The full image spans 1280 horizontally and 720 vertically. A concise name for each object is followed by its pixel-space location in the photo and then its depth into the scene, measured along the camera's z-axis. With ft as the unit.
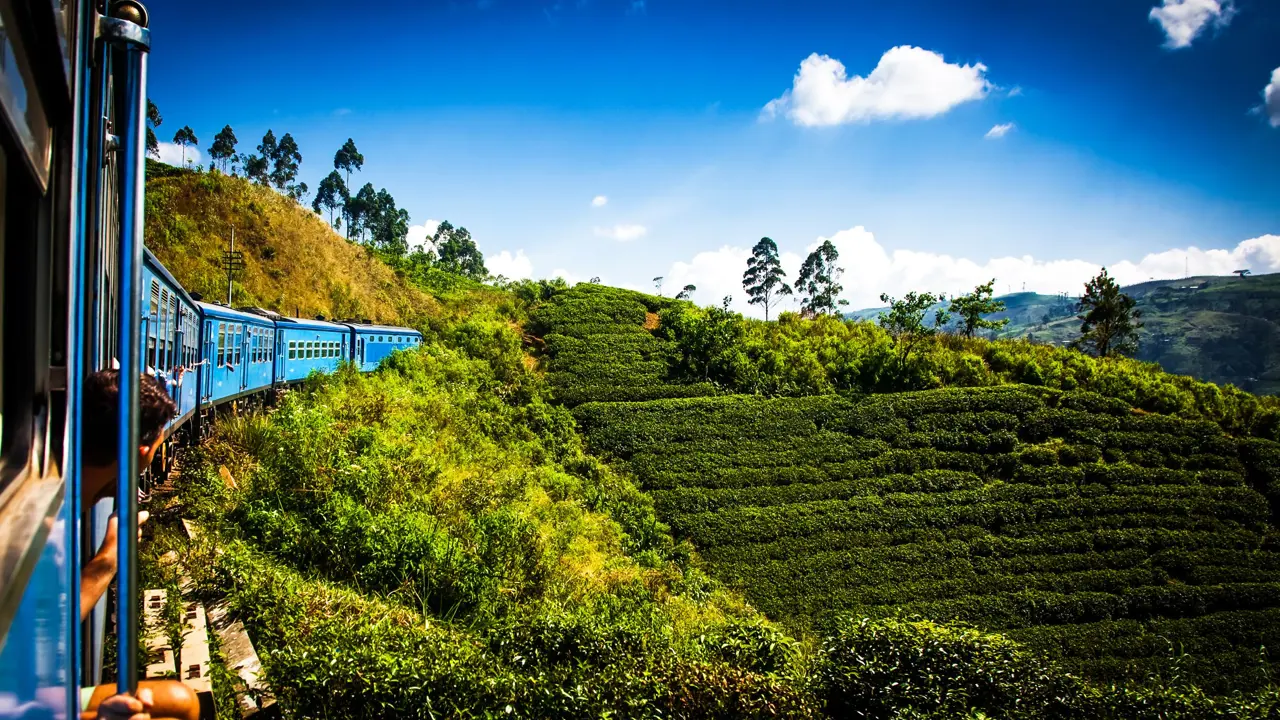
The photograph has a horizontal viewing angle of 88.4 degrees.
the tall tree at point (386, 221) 173.78
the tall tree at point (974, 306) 87.15
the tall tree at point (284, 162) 170.19
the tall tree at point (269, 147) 168.04
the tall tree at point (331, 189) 174.81
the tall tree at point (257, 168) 165.68
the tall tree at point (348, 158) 173.06
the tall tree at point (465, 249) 191.01
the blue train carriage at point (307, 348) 50.61
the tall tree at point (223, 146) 147.84
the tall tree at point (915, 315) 83.05
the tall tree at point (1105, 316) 107.04
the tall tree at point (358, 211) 174.50
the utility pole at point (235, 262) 88.43
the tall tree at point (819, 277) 155.63
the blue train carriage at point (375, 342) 65.82
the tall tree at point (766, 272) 155.63
